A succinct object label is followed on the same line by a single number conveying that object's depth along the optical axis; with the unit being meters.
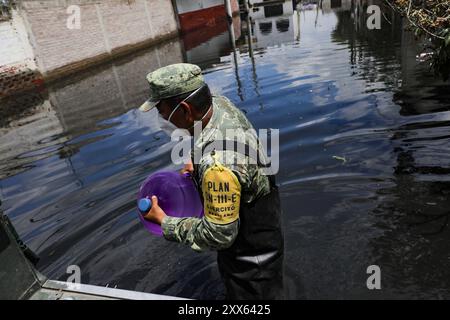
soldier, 2.12
